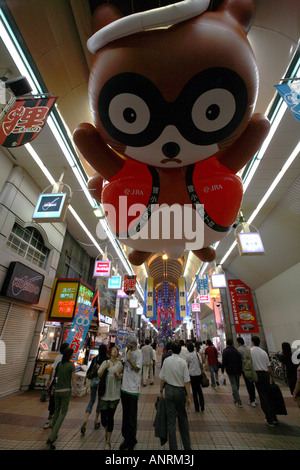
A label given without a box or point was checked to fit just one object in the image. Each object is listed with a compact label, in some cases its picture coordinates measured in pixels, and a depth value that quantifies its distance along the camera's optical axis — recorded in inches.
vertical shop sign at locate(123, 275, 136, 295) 532.7
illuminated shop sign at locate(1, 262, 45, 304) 231.0
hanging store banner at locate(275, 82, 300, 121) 110.2
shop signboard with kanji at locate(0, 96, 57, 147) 130.6
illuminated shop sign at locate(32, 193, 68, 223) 185.2
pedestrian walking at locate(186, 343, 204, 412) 196.9
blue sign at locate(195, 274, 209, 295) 532.1
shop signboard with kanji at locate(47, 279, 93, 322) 316.2
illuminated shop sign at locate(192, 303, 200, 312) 721.9
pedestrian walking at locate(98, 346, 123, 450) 128.7
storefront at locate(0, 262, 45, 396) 236.9
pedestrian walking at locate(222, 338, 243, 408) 213.7
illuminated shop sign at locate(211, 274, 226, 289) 441.6
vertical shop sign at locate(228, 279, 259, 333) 496.4
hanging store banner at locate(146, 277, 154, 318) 655.8
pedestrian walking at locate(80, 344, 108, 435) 158.6
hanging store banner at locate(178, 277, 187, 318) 665.0
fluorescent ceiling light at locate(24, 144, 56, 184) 226.0
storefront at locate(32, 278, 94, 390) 288.5
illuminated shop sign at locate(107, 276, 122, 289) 446.6
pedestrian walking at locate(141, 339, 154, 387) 313.4
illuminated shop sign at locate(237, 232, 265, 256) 243.3
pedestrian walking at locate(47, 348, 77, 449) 128.6
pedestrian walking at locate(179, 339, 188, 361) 235.5
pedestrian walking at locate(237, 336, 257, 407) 213.1
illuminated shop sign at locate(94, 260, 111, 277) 358.4
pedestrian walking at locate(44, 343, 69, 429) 154.9
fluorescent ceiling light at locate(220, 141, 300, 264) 213.9
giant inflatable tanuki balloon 60.7
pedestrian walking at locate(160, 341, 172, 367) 246.6
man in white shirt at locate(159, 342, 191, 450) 112.0
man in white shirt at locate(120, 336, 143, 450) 123.8
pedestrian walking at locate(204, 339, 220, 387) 290.8
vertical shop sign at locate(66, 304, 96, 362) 256.2
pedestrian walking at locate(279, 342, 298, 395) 170.9
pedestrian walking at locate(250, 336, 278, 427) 166.4
